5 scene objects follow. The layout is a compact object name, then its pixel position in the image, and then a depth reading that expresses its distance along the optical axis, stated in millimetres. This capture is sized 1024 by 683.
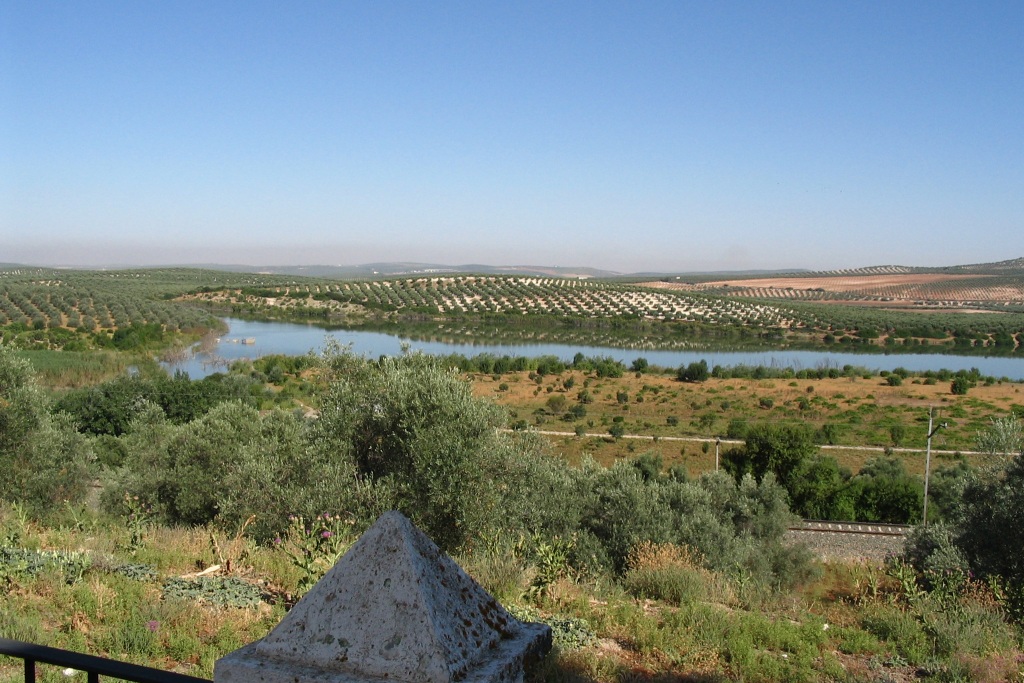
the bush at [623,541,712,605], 5863
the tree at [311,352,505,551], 8125
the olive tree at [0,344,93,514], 10250
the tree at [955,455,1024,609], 7648
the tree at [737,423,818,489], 21719
